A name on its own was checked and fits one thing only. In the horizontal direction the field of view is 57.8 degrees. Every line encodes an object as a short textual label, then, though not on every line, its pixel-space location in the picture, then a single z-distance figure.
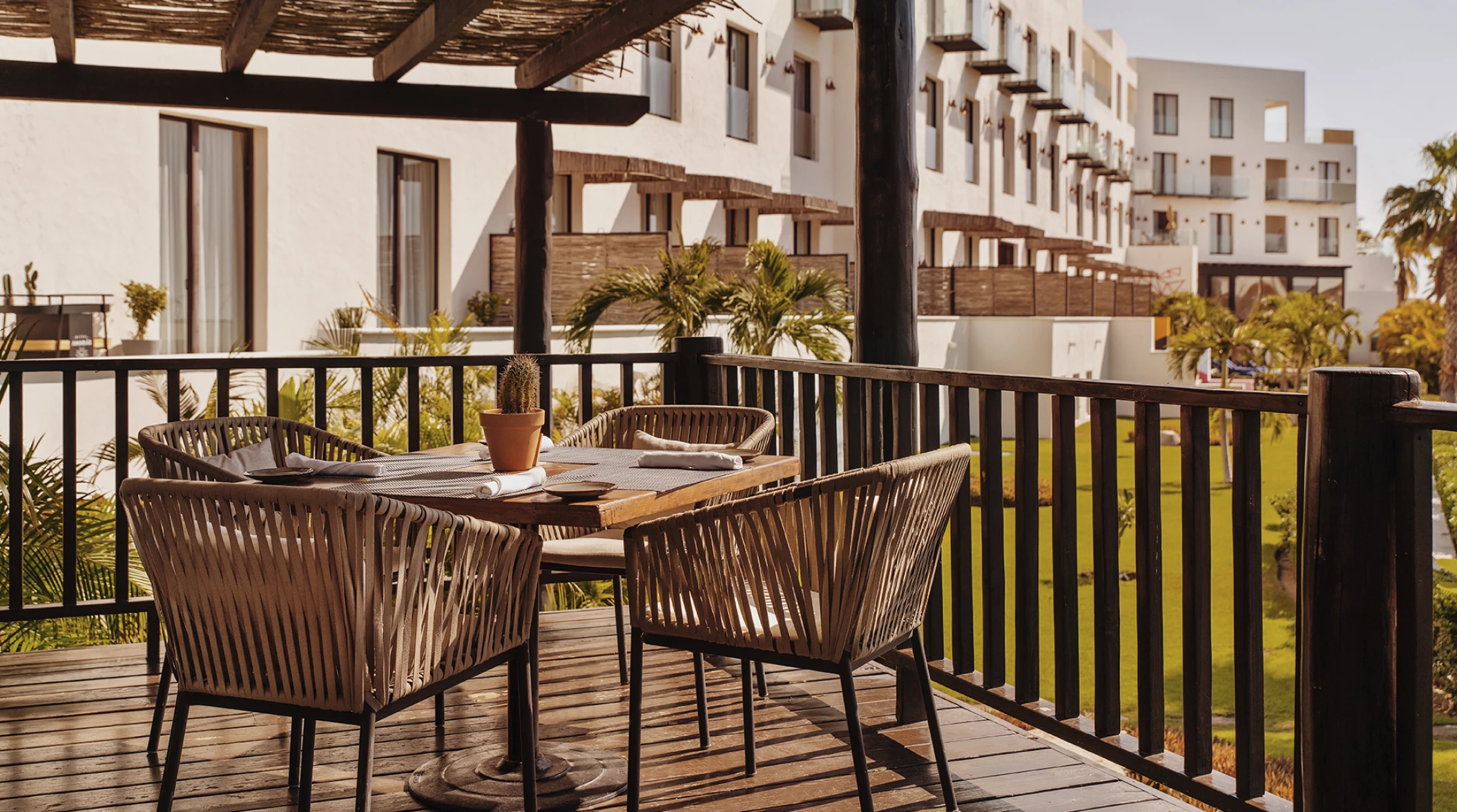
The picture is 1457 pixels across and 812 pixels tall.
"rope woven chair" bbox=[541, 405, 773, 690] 3.74
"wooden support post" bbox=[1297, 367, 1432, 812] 2.32
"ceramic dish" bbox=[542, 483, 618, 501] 2.82
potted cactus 3.20
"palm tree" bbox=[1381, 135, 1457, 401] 38.91
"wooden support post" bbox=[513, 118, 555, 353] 6.37
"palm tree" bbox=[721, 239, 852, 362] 10.37
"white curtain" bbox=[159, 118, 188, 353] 11.98
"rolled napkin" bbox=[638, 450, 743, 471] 3.34
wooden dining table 2.77
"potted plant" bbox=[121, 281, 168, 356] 10.84
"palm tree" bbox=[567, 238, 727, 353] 11.38
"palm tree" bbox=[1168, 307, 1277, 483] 29.52
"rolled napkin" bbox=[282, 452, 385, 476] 3.21
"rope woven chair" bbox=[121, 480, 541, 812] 2.42
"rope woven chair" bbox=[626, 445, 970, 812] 2.69
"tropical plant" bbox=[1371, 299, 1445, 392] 44.06
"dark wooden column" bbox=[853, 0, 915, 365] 4.05
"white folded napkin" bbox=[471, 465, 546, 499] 2.82
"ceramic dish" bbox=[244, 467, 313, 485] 3.13
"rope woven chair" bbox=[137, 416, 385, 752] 3.38
